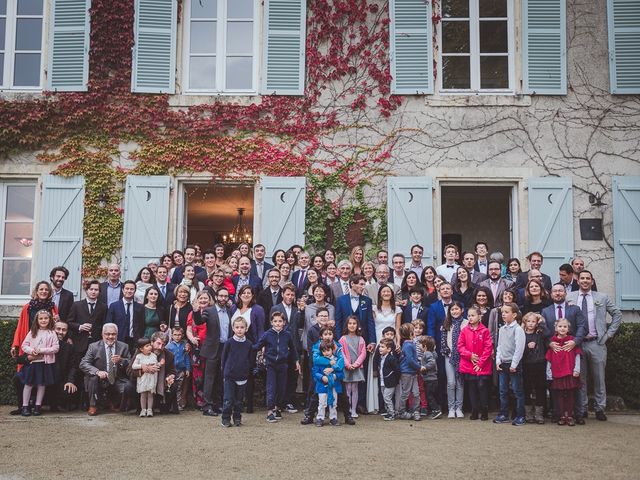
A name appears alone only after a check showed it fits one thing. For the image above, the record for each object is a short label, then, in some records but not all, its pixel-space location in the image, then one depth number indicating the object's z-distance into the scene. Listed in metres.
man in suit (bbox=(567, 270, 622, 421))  7.37
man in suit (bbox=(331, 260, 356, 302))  7.96
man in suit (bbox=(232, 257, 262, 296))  8.11
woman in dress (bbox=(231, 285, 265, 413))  7.38
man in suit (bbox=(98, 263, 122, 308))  8.12
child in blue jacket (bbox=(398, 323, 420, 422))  7.11
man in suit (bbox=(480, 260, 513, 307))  7.77
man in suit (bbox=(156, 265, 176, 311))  7.90
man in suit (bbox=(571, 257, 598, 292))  7.90
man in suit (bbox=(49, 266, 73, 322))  7.89
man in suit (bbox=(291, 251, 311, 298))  8.08
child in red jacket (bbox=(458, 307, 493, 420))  7.10
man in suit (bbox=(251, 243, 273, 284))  8.62
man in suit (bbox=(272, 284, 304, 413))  7.47
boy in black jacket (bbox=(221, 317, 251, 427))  6.53
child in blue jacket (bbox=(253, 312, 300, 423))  6.99
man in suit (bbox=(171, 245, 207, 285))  8.34
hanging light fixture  17.32
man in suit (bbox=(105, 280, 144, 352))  7.66
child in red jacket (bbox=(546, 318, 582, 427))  6.86
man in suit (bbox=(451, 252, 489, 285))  8.00
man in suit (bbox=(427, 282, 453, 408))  7.49
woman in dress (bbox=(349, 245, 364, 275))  8.45
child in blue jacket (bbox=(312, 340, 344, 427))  6.71
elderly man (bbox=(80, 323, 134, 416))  7.34
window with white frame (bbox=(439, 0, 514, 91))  10.18
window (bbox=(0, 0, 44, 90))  10.11
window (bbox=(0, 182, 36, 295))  9.89
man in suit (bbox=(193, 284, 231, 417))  7.34
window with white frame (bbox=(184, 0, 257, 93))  10.19
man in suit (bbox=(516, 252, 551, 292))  8.02
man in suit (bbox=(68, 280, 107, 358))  7.72
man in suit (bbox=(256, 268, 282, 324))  7.90
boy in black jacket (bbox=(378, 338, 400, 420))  7.11
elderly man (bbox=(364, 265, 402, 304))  7.80
